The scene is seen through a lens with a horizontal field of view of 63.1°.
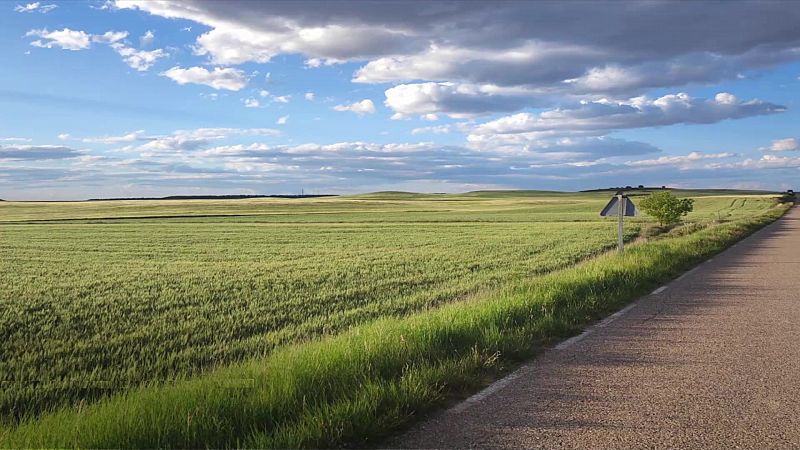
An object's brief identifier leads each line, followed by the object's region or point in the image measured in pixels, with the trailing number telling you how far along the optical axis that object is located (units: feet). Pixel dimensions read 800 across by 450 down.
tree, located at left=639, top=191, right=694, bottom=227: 137.69
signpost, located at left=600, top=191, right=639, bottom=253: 60.18
